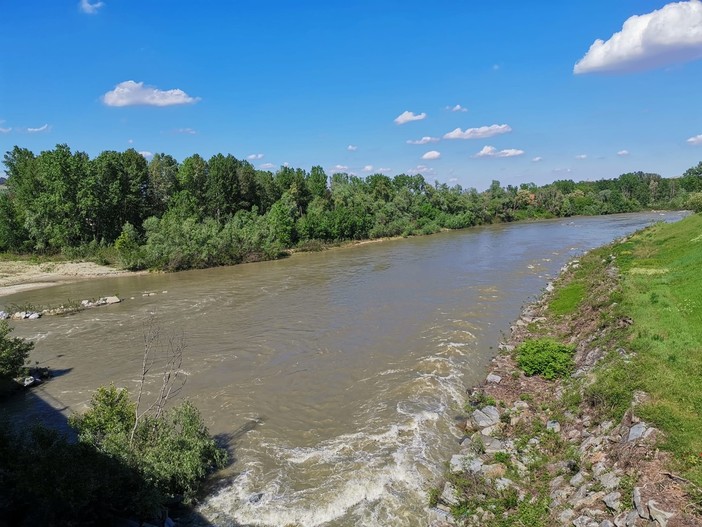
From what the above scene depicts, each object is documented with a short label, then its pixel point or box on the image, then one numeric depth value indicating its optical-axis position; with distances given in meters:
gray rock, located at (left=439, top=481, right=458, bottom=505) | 10.38
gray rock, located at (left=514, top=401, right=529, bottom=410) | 14.25
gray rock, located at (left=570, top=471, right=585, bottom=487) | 9.48
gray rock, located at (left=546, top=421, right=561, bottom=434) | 12.30
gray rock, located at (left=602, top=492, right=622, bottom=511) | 8.10
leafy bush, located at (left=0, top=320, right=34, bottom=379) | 18.73
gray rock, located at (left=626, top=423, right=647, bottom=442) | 9.55
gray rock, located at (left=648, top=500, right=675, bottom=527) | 7.20
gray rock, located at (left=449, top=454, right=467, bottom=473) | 11.63
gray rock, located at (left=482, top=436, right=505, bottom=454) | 12.03
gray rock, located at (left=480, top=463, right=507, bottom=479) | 10.84
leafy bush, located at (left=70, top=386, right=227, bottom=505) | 10.37
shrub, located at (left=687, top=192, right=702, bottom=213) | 54.18
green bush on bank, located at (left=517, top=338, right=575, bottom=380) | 16.41
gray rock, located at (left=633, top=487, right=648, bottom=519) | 7.51
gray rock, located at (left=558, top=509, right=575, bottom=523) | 8.52
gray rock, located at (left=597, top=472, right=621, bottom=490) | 8.68
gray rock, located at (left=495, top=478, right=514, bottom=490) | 10.35
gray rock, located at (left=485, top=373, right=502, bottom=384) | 16.69
